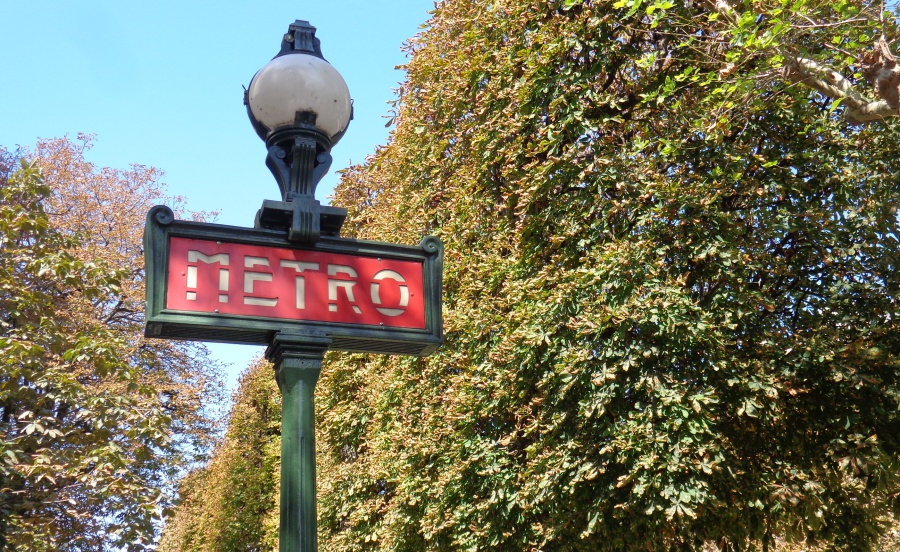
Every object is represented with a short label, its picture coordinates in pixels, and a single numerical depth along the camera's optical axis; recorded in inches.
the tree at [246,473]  1352.1
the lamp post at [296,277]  127.0
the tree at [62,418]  381.1
